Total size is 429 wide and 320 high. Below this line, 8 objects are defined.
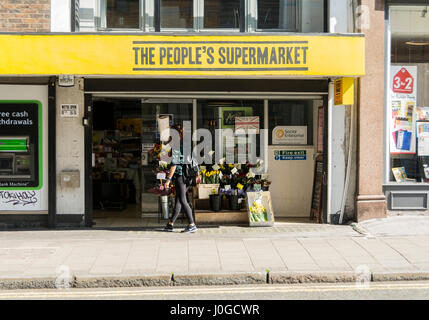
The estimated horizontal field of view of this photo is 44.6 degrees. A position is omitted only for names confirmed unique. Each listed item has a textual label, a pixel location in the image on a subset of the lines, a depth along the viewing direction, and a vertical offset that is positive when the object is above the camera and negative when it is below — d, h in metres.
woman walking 9.26 -0.63
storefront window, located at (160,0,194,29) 10.34 +2.73
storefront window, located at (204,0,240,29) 10.38 +2.74
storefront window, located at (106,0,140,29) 10.24 +2.70
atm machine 9.92 -0.20
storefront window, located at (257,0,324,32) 10.36 +2.72
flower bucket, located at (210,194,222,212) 10.29 -0.97
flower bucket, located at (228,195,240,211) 10.33 -1.01
